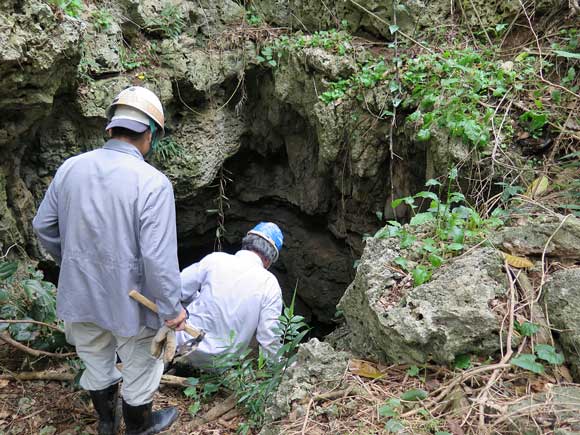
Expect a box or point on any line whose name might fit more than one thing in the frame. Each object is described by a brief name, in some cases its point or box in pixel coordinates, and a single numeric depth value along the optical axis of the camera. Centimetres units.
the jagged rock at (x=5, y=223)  350
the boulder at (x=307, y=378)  188
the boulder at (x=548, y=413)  144
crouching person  283
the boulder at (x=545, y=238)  204
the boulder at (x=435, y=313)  178
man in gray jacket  198
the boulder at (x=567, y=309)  169
